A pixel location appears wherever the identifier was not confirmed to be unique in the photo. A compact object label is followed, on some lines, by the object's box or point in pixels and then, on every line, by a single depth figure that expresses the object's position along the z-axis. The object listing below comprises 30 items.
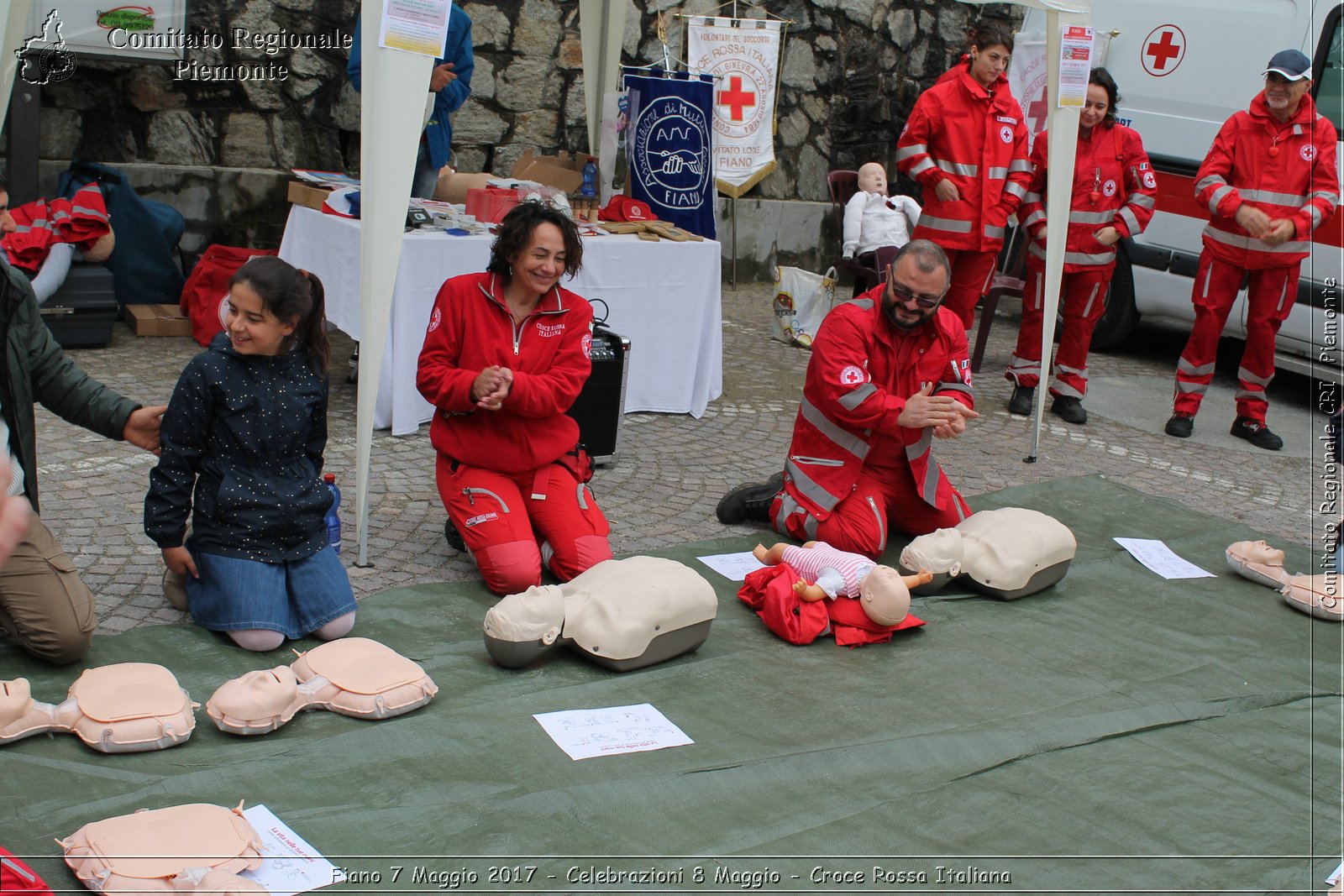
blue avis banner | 6.97
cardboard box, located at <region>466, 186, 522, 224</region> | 5.79
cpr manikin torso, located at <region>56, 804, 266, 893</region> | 2.16
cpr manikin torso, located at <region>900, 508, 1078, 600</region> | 4.00
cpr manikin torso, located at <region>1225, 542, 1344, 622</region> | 4.21
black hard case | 5.94
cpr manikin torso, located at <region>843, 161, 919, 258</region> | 7.65
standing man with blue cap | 6.20
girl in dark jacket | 3.19
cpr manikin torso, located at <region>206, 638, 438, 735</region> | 2.76
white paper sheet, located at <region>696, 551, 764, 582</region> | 4.13
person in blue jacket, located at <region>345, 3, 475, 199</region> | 6.82
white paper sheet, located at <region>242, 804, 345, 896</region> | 2.25
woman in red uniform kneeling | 3.84
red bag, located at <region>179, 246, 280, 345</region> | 6.46
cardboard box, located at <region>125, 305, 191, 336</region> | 6.48
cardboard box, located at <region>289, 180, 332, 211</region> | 5.86
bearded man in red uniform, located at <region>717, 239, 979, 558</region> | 4.10
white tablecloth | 5.21
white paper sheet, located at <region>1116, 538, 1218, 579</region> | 4.52
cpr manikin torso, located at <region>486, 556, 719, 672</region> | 3.20
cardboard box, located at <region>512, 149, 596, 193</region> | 6.50
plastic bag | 7.68
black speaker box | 4.95
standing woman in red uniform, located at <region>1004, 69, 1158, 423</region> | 6.61
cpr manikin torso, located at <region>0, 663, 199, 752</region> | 2.63
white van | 7.10
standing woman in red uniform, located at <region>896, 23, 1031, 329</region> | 6.29
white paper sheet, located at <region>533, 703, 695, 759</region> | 2.84
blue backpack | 6.65
